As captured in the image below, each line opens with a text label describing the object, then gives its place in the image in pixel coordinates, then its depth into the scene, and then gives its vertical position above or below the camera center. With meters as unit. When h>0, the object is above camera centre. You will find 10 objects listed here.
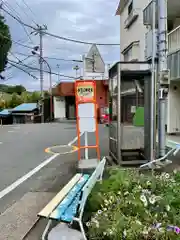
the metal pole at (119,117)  5.88 -0.17
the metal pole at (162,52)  6.10 +1.23
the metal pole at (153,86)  6.04 +0.49
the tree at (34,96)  48.44 +2.48
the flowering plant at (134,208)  2.65 -1.05
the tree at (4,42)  22.89 +5.72
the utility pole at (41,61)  34.00 +6.01
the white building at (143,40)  11.84 +3.98
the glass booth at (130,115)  6.10 -0.14
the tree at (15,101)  47.86 +1.58
